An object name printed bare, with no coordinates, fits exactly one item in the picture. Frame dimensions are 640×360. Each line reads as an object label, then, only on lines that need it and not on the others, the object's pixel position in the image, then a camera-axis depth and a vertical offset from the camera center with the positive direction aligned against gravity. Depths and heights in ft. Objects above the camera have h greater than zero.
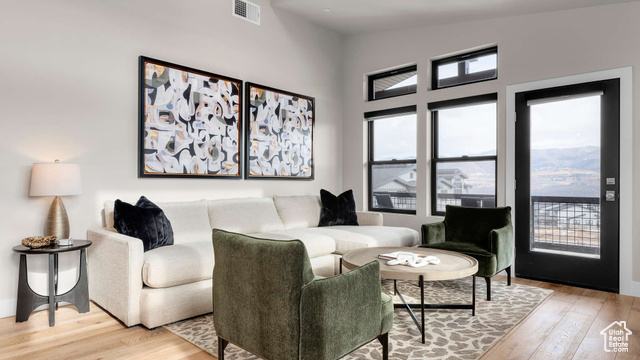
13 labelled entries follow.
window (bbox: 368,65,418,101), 16.39 +4.40
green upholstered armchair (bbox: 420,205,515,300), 10.52 -1.87
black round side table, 8.68 -2.79
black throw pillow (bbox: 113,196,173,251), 9.33 -1.18
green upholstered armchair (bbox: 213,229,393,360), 5.04 -1.82
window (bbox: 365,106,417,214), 16.49 +0.86
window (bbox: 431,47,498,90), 14.16 +4.41
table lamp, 8.98 -0.22
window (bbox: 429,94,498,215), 14.24 +1.04
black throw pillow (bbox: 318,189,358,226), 14.96 -1.34
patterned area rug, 7.23 -3.40
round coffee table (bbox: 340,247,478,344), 7.67 -1.98
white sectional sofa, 8.41 -1.99
